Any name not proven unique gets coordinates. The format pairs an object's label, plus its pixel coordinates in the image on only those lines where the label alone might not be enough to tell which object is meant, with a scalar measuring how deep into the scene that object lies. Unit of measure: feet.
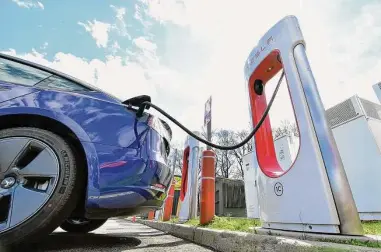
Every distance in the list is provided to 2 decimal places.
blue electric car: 5.39
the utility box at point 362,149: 13.29
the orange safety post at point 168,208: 19.40
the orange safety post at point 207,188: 10.39
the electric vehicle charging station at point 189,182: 15.55
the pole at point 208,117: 13.38
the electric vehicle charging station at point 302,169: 5.04
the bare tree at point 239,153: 103.60
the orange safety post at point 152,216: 29.22
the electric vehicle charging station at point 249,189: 23.91
